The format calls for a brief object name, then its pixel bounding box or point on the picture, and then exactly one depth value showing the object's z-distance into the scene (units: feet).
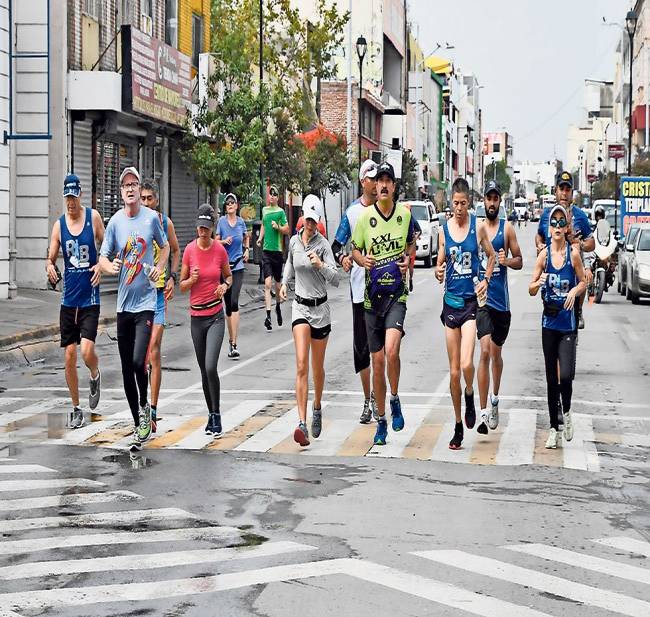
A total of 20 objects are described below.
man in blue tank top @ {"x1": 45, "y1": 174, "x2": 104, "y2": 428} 39.47
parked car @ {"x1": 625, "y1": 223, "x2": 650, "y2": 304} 96.07
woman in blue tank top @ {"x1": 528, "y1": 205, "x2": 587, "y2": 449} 35.76
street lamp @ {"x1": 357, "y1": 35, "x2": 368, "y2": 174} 166.49
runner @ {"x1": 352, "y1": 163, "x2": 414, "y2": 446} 35.55
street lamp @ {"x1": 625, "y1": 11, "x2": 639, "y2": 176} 189.67
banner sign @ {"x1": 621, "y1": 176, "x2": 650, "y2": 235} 145.38
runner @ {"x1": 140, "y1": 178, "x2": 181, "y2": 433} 37.93
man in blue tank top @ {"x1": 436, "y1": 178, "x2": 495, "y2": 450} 35.81
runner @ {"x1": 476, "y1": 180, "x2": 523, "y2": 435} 38.17
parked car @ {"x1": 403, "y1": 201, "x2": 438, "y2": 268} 149.89
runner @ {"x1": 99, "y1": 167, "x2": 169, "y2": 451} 35.78
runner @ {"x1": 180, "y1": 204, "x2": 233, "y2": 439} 37.55
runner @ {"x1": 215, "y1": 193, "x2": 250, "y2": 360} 57.82
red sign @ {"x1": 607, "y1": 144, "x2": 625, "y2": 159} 240.36
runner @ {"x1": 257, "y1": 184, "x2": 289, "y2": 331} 67.62
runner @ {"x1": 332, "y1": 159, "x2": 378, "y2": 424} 37.17
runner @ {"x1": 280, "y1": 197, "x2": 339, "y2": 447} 36.14
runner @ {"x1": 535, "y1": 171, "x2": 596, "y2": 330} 42.77
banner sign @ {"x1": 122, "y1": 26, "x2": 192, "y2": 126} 93.56
